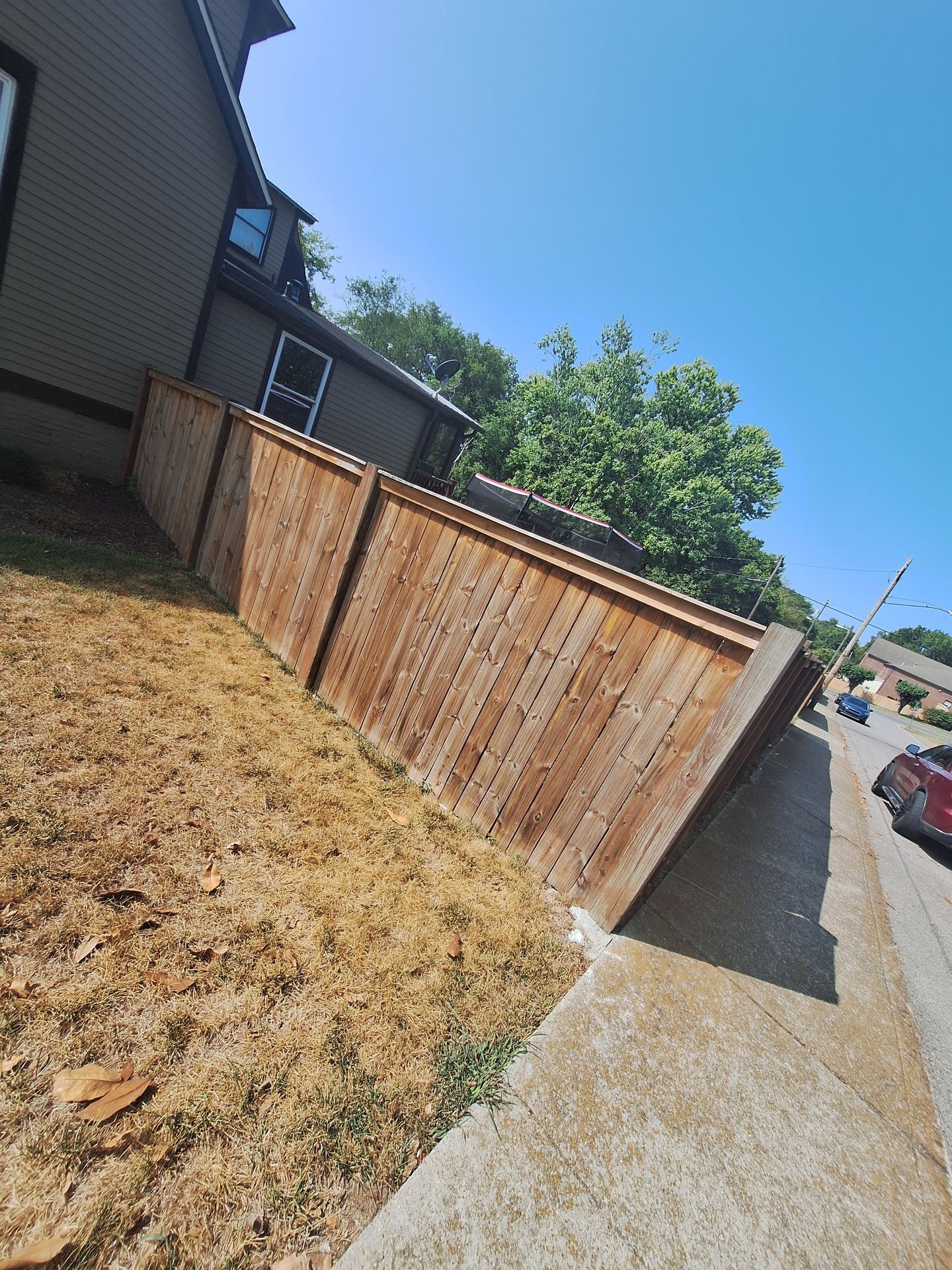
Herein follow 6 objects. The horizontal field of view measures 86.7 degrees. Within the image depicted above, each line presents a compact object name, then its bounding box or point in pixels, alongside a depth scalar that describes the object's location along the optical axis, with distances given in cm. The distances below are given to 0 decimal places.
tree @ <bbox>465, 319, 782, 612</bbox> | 2669
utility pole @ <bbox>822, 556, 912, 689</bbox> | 2648
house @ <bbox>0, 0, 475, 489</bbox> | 559
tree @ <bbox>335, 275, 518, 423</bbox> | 4178
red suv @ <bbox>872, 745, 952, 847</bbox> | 646
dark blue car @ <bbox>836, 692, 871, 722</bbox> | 2578
